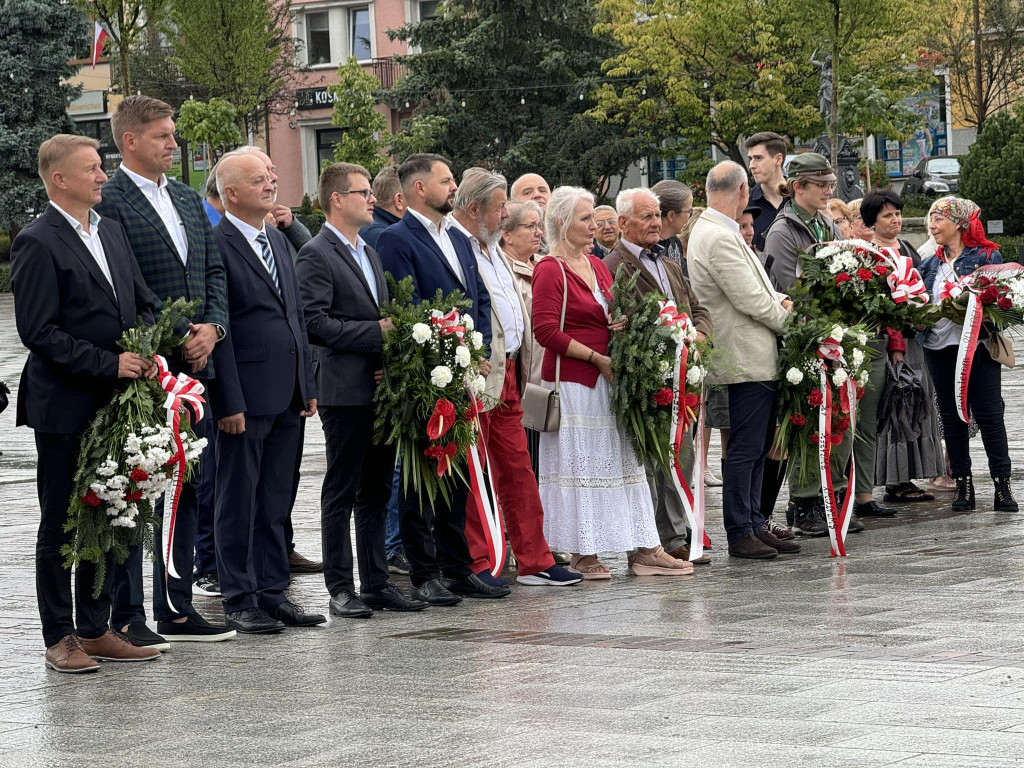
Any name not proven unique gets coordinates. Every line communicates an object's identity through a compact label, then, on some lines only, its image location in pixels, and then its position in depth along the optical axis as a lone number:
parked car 49.94
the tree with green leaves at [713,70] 47.28
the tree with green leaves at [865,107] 39.38
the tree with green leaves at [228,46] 51.78
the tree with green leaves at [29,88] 55.12
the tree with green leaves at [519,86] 51.88
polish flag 55.28
